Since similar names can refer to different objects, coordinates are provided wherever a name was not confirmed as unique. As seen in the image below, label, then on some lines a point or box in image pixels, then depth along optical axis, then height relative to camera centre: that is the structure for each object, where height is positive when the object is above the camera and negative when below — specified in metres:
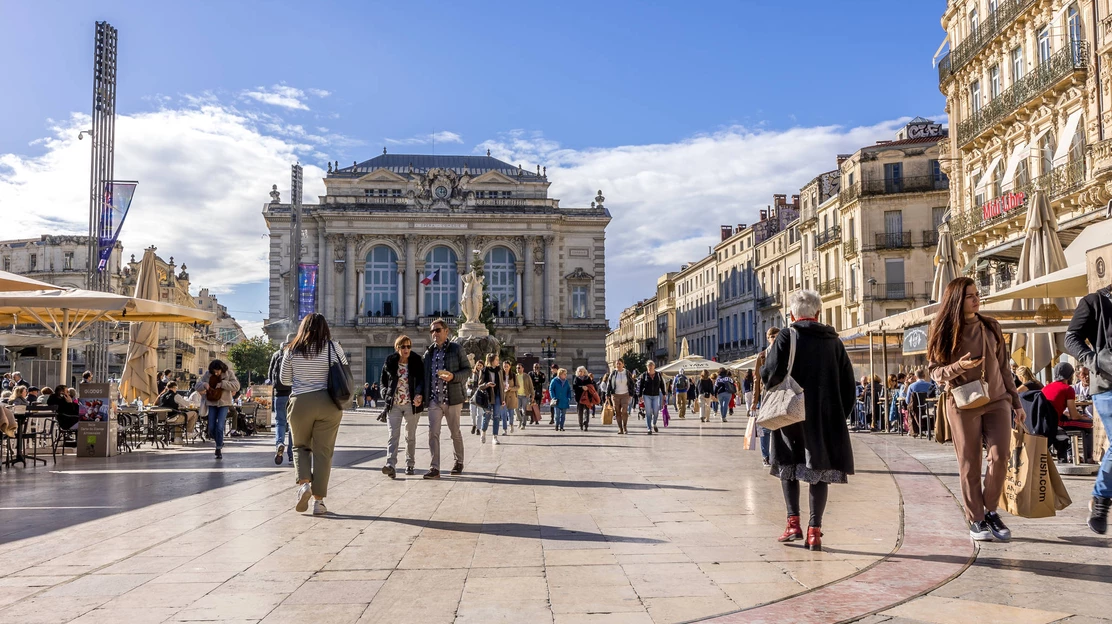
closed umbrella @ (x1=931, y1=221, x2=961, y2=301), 19.81 +2.50
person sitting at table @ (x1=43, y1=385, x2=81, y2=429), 14.85 -0.33
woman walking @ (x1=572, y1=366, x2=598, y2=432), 22.50 -0.23
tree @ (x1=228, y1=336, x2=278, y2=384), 71.75 +2.06
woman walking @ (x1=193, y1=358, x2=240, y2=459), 13.84 -0.13
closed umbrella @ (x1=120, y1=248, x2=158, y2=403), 19.23 +0.42
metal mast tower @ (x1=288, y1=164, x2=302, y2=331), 45.56 +7.17
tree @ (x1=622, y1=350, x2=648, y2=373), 91.62 +2.03
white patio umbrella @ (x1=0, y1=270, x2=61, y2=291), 12.56 +1.42
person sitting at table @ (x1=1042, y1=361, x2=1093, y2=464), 10.30 -0.42
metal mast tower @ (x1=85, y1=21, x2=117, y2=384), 25.47 +6.77
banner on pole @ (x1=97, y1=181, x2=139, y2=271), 24.14 +4.40
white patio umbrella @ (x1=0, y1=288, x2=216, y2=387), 14.06 +1.25
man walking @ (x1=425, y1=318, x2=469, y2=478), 10.35 +0.02
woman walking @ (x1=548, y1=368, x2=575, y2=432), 22.55 -0.30
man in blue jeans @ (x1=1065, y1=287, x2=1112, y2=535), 6.02 +0.15
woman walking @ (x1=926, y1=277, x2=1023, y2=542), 5.96 -0.08
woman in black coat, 5.84 -0.24
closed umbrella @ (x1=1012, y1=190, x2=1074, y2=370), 15.20 +1.89
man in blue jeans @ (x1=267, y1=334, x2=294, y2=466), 11.72 -0.41
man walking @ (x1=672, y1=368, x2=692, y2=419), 32.34 -0.28
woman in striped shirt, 7.58 -0.20
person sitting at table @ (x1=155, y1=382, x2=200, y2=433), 18.12 -0.41
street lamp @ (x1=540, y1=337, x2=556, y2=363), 60.22 +2.13
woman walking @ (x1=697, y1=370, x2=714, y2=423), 27.92 -0.38
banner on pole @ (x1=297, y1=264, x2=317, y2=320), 49.89 +5.15
